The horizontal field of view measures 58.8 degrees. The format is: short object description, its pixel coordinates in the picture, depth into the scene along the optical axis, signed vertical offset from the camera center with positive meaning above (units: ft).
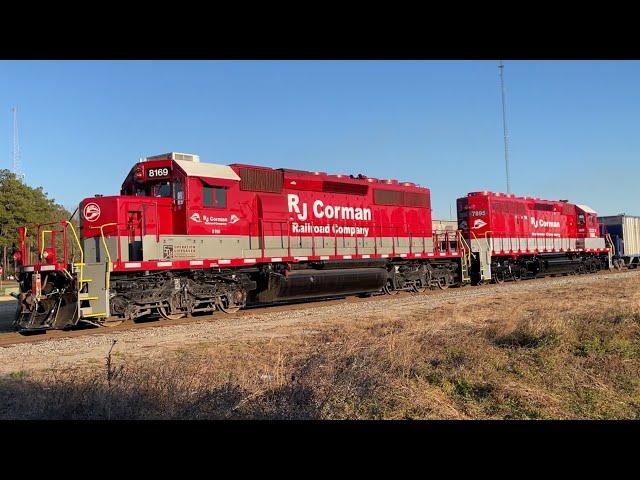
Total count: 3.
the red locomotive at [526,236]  85.92 +1.78
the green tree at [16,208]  143.23 +14.35
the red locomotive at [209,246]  41.70 +0.93
